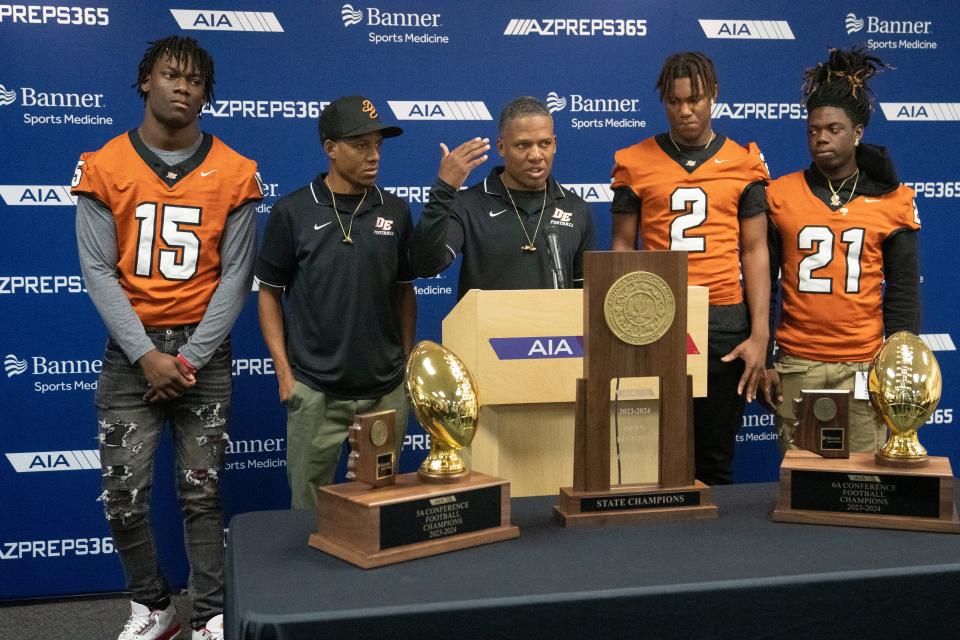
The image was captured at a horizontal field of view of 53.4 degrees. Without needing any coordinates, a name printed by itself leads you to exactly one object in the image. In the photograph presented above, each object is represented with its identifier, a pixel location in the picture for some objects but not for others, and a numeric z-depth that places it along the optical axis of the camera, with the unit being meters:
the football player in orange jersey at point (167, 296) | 2.40
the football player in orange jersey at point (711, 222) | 2.54
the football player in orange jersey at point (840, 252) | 2.62
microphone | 1.78
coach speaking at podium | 2.45
